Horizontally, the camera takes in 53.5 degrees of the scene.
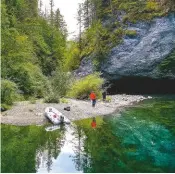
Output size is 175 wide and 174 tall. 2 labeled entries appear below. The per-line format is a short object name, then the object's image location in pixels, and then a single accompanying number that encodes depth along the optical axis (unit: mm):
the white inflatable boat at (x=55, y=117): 13310
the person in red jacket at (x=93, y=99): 16857
